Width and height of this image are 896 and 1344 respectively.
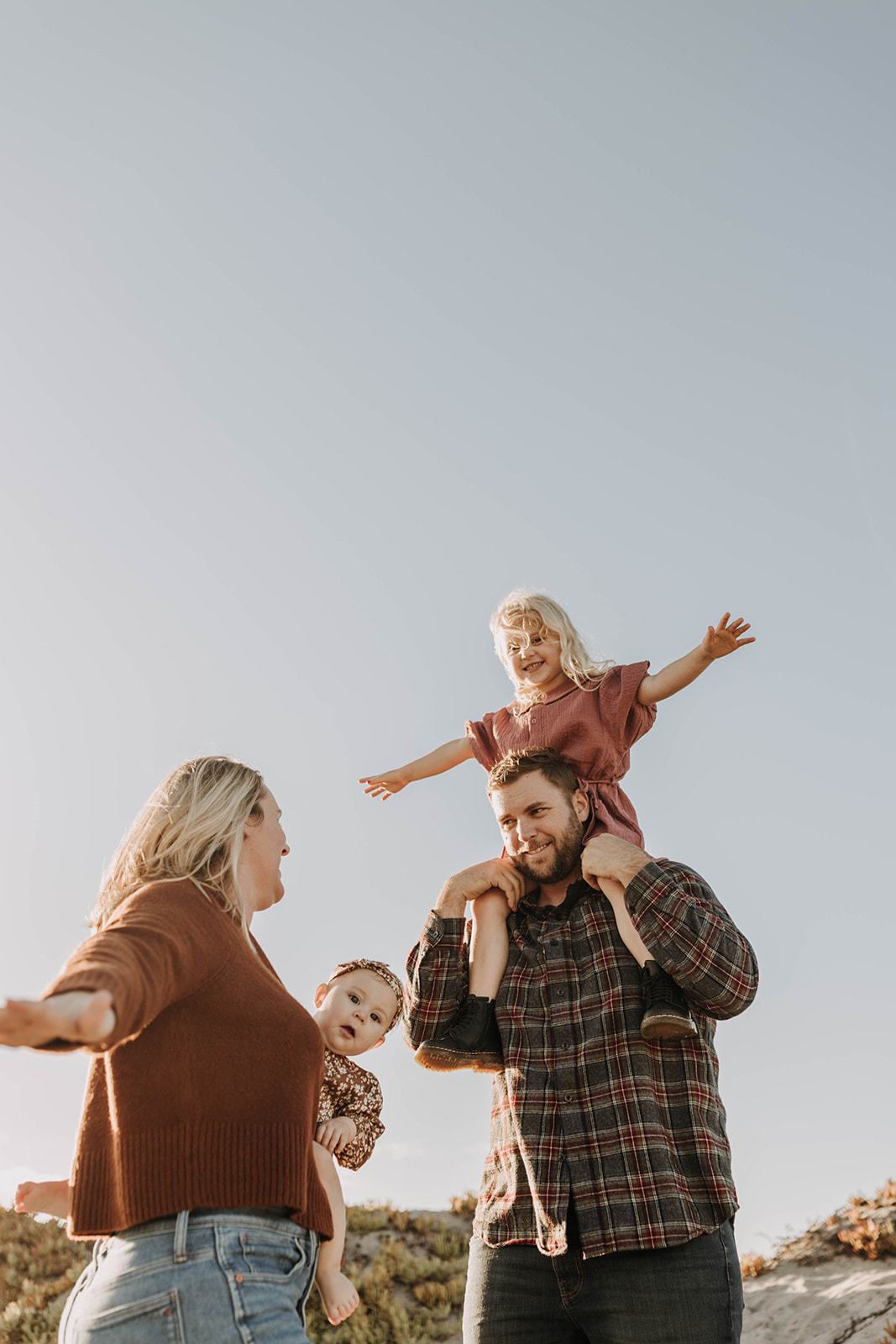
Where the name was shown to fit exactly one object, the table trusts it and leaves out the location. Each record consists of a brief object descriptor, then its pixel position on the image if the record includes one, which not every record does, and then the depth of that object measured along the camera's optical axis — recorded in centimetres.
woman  216
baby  339
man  329
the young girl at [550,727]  406
